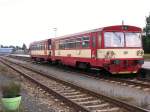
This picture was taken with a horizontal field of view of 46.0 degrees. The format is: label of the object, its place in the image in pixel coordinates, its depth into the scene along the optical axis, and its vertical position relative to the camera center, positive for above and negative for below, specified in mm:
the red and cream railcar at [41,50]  17584 +173
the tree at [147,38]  32181 +2263
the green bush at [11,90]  4963 -1086
